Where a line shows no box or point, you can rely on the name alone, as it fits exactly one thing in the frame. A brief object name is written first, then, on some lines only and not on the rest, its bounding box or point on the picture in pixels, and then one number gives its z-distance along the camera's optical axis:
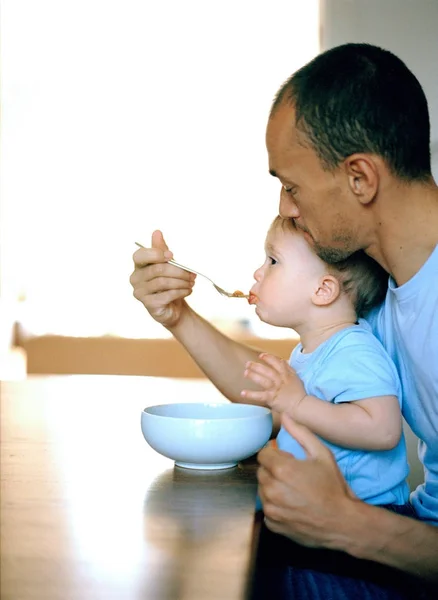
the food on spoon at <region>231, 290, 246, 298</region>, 1.45
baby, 1.09
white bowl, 1.06
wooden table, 0.70
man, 1.12
